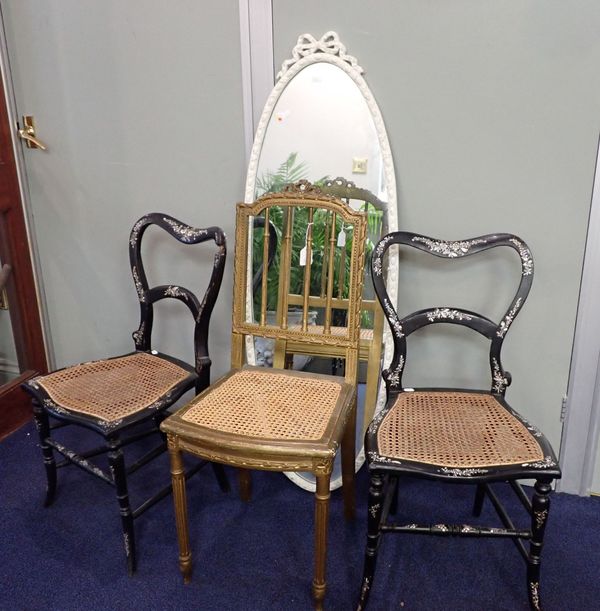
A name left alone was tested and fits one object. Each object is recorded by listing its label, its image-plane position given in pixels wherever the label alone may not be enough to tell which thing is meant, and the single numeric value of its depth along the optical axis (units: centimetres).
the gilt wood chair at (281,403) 136
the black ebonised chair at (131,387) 157
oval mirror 170
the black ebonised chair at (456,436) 131
